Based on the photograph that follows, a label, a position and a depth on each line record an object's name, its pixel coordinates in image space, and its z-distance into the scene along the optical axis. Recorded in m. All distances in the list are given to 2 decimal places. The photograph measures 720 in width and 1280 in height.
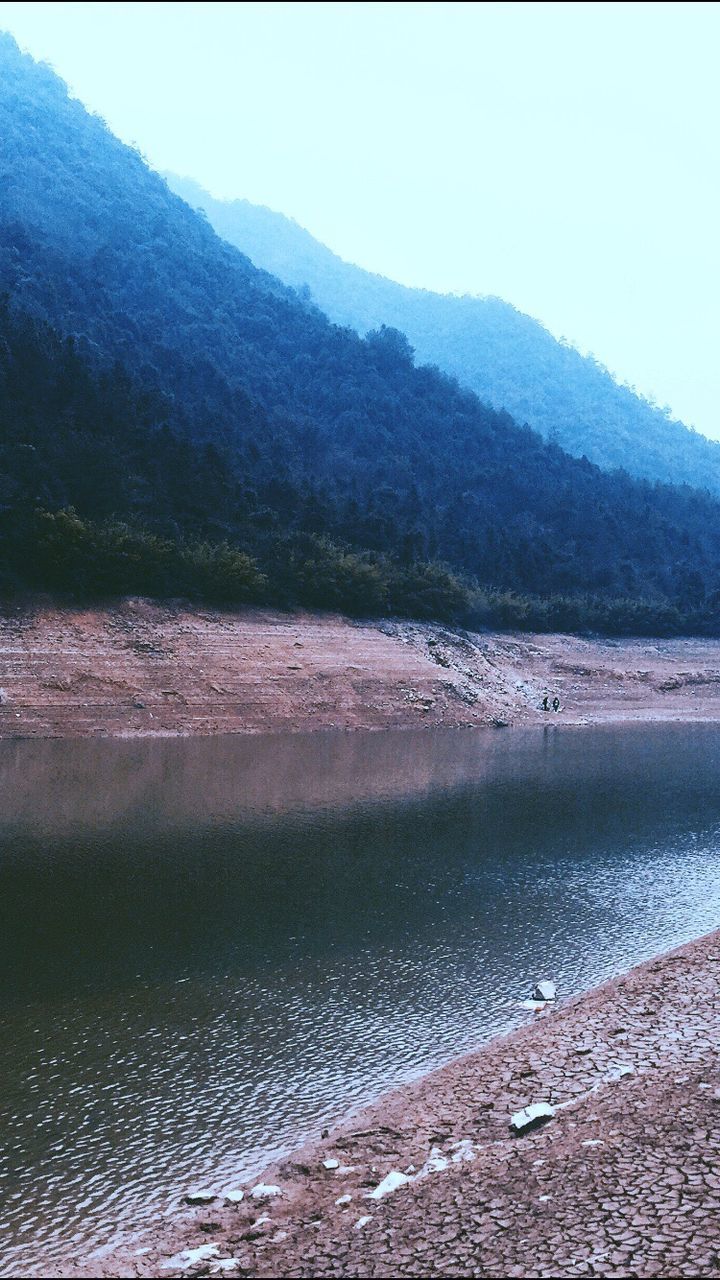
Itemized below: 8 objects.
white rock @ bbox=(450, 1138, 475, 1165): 8.17
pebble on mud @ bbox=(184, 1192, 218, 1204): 7.79
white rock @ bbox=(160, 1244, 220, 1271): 6.80
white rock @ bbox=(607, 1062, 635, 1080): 9.88
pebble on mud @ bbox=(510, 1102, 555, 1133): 8.64
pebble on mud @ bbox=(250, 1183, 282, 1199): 7.78
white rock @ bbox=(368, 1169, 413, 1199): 7.58
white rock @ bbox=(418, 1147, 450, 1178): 7.95
